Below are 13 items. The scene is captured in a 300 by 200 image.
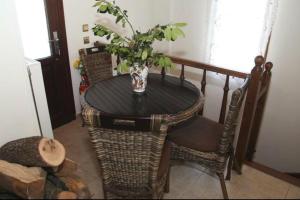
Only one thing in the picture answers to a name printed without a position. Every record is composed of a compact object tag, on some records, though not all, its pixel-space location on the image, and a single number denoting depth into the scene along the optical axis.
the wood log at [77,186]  1.40
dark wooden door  2.58
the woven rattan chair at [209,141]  1.63
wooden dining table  1.71
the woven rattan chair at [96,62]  2.72
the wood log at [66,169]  1.58
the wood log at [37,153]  1.47
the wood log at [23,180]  1.37
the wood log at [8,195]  1.43
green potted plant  1.77
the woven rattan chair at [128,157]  1.27
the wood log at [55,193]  1.36
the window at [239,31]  2.81
